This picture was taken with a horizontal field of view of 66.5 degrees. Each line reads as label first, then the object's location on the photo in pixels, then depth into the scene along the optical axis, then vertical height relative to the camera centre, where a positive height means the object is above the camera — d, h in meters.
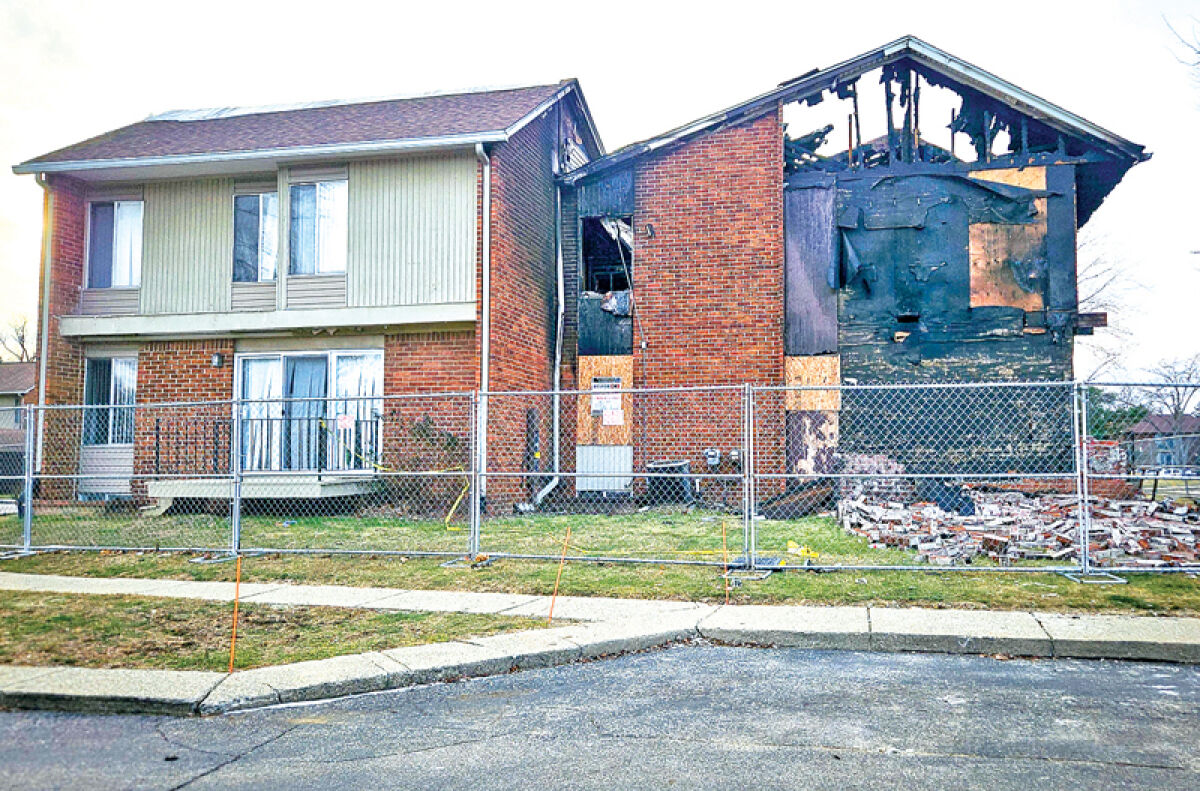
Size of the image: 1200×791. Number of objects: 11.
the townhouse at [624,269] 15.90 +2.86
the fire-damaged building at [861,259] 16.19 +3.17
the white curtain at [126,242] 17.58 +3.58
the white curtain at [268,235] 16.86 +3.58
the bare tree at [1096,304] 40.03 +5.72
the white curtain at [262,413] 15.07 +0.28
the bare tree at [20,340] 66.12 +6.42
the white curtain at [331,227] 16.38 +3.62
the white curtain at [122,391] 17.21 +0.72
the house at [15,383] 47.19 +2.39
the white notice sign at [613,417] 10.13 +0.16
